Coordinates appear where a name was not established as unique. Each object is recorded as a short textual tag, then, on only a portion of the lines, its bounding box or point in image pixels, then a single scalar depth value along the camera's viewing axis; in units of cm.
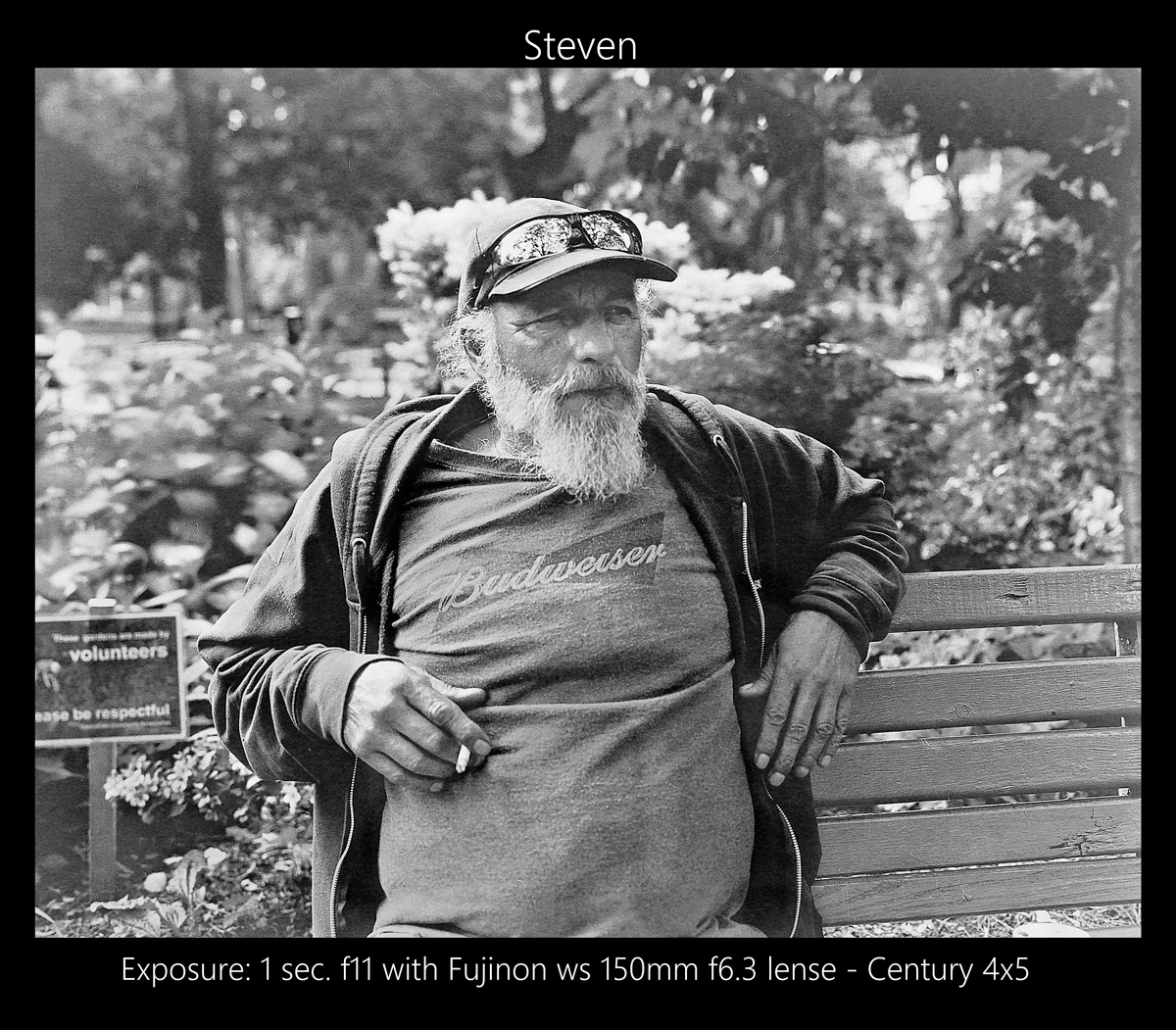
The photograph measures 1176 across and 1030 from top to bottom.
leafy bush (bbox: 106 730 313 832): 280
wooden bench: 279
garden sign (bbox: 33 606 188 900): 278
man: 238
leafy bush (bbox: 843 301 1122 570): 296
